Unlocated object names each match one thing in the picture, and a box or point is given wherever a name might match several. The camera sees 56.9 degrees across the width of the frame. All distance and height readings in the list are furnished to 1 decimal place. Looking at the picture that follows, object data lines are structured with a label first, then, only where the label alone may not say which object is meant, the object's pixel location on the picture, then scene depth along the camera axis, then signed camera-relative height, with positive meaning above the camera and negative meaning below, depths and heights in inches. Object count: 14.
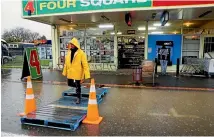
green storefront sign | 380.8 +101.0
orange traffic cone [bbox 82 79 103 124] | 170.7 -49.0
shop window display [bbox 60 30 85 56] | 541.7 +46.7
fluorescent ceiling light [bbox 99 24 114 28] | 524.4 +76.9
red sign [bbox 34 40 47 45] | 739.4 +50.5
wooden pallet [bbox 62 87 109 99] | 243.9 -48.3
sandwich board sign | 385.7 -18.4
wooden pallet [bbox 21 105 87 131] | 157.5 -53.9
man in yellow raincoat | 213.2 -11.9
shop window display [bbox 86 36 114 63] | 530.6 +15.3
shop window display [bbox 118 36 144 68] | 535.9 +10.2
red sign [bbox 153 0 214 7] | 345.1 +93.6
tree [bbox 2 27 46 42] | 1854.3 +205.1
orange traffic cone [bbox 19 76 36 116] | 187.2 -45.0
